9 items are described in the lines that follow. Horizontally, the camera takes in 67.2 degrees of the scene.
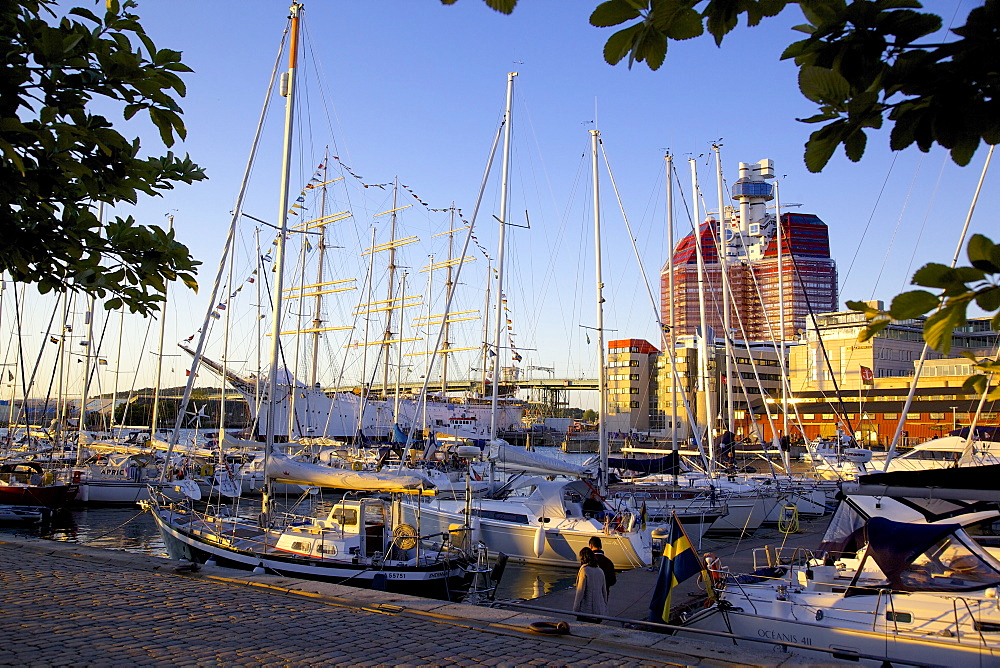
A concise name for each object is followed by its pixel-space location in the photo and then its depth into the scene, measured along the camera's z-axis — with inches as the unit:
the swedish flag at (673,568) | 432.8
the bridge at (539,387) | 4178.2
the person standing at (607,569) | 452.8
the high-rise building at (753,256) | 6889.8
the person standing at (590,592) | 432.8
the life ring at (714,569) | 454.9
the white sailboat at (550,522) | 767.1
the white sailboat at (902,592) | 352.2
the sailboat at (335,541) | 562.9
